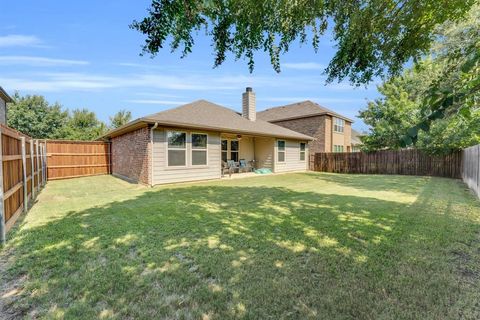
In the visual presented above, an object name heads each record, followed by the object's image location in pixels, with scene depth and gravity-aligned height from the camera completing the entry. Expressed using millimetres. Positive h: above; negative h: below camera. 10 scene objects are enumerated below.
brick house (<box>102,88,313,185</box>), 10094 +473
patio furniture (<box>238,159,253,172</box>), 15716 -911
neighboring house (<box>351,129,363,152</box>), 28664 +1643
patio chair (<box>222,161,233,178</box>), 13519 -885
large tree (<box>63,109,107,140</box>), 24755 +3058
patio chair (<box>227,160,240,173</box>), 13953 -813
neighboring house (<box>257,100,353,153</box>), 21078 +2626
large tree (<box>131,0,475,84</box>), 3939 +2344
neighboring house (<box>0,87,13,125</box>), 13800 +3026
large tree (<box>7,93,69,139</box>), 25719 +4032
